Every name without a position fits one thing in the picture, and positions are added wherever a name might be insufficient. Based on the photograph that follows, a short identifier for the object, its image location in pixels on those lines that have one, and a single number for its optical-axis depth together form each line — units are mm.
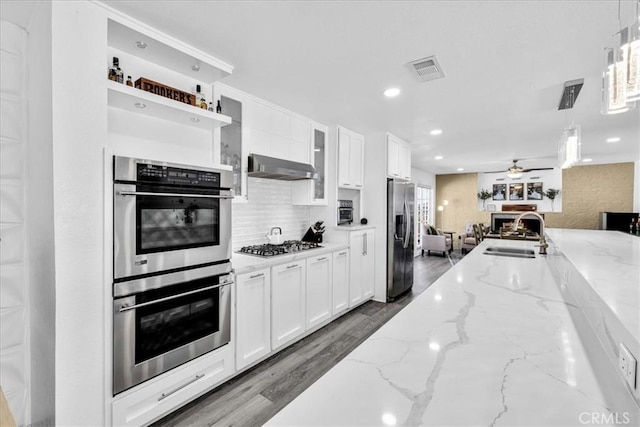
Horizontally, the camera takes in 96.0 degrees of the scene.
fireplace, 8383
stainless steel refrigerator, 4191
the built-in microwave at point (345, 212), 4126
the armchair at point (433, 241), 7758
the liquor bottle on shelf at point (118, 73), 1749
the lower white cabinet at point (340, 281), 3424
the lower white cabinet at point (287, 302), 2572
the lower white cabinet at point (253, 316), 2268
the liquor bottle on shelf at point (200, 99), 2201
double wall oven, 1627
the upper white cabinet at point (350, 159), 3898
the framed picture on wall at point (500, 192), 8984
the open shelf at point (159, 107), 1720
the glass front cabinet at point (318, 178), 3527
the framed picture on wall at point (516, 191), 8773
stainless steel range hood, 2662
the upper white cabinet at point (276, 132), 2850
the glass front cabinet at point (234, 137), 2508
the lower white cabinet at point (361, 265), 3752
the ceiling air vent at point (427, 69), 2158
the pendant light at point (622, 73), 1086
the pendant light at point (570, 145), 2617
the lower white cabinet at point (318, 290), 3019
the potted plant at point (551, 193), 8125
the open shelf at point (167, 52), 1747
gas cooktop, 2715
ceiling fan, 6547
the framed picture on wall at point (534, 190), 8435
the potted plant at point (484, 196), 9086
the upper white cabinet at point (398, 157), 4273
